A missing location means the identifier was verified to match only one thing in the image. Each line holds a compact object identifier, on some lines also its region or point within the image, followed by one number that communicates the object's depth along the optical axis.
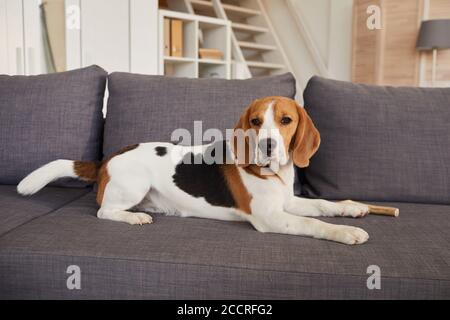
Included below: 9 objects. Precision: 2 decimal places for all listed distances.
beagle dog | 1.50
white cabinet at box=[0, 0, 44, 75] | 3.64
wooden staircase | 5.62
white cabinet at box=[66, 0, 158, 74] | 3.90
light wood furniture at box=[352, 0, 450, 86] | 4.86
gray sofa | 1.19
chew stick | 1.65
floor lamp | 4.50
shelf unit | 5.13
